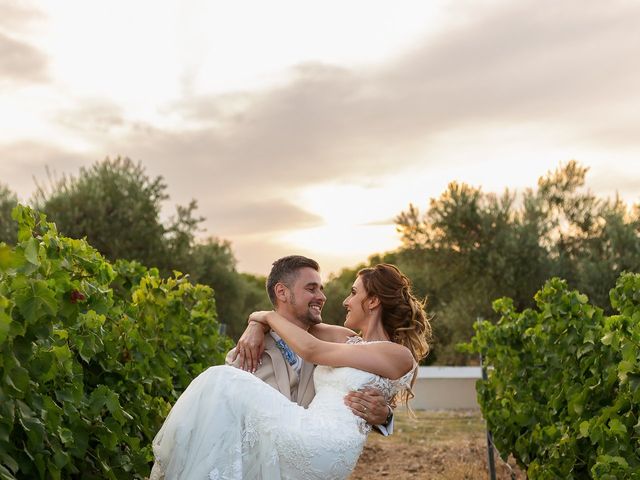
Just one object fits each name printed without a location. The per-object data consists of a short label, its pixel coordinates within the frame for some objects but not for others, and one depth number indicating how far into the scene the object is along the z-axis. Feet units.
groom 14.34
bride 12.36
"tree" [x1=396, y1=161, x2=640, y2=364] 83.10
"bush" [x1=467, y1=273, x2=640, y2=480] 15.40
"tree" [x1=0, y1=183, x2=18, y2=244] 81.05
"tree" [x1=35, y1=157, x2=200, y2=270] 80.18
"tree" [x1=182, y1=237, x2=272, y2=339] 97.40
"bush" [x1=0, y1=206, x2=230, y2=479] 9.56
